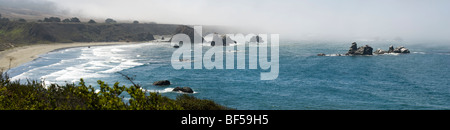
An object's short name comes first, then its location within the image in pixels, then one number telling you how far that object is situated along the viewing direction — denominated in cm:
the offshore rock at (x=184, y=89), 6516
